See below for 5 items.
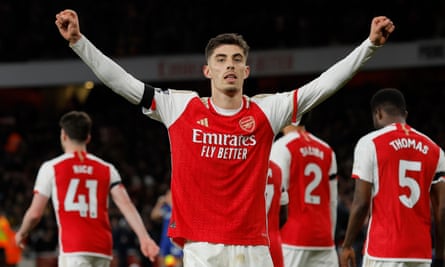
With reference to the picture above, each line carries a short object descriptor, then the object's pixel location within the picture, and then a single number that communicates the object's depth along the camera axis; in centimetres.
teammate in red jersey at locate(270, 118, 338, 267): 1777
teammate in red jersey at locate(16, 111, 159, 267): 1709
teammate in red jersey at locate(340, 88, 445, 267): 1436
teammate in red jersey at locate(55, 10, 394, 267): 1115
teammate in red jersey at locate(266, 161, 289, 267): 1537
